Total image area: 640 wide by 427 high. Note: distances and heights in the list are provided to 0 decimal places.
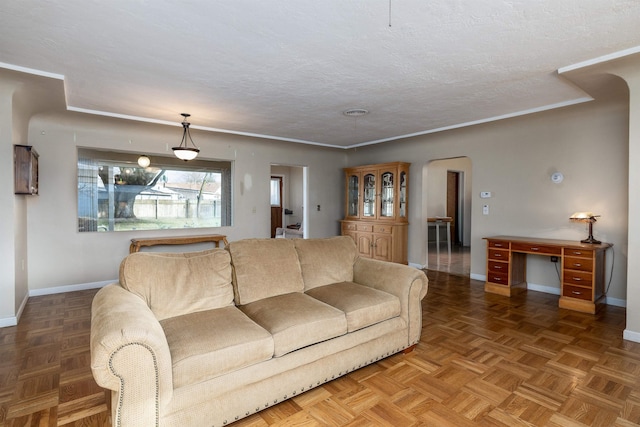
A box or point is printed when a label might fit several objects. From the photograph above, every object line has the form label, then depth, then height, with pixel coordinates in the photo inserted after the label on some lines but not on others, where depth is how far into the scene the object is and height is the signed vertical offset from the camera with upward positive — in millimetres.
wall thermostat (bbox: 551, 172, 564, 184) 4324 +378
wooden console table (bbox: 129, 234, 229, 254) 4691 -490
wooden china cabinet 6031 -46
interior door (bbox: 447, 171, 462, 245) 9000 +152
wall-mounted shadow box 3328 +377
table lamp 3893 -131
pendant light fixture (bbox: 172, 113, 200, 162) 4160 +679
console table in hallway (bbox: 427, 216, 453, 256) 7375 -291
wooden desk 3672 -713
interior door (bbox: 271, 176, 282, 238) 9383 +157
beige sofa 1529 -692
